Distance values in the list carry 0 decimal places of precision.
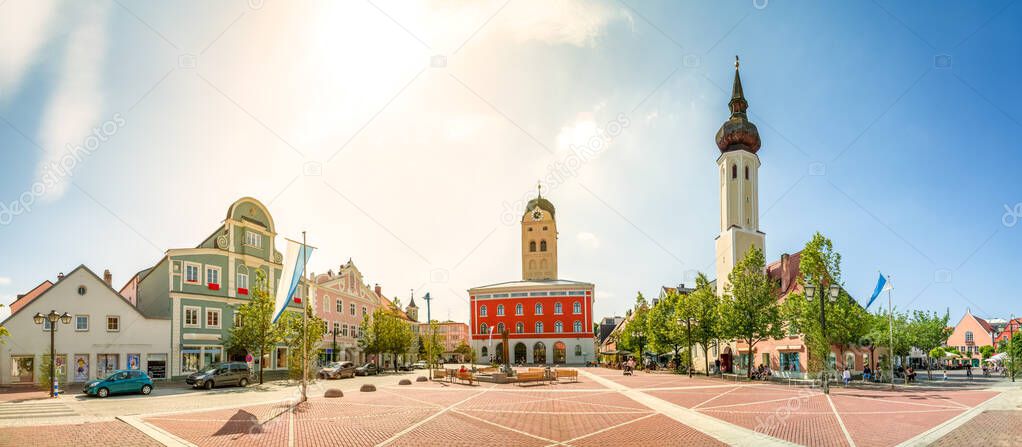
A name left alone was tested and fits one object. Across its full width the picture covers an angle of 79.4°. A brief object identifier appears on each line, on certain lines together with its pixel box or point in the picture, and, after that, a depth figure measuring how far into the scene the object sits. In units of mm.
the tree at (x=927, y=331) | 51250
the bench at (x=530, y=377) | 38059
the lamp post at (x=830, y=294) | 29112
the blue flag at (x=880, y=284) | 40047
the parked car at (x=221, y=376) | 33188
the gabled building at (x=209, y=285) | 42719
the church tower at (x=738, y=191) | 59925
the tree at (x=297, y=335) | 35209
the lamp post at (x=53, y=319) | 28961
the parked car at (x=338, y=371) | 45344
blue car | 27625
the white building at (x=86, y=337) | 36000
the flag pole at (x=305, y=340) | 25609
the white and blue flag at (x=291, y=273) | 26438
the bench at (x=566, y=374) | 42344
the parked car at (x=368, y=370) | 51125
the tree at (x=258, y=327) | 39906
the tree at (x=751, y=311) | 44438
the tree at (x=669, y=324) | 52719
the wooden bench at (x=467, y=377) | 37816
